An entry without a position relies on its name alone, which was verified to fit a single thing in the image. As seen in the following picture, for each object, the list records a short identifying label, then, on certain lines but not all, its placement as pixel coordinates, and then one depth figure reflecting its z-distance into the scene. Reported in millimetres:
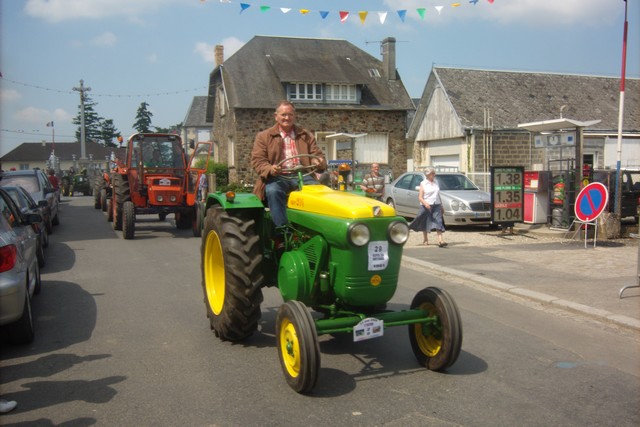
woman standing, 12422
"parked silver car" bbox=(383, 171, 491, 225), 15133
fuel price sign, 13805
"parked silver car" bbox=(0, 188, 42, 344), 5371
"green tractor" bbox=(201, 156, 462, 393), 4438
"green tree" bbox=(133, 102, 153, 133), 77250
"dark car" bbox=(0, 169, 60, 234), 15847
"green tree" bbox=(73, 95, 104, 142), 83500
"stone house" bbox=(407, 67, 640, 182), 23406
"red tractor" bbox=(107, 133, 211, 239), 14797
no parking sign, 10861
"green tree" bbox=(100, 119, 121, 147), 86938
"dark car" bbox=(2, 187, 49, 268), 11611
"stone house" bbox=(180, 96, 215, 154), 61844
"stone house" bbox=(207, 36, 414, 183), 30859
